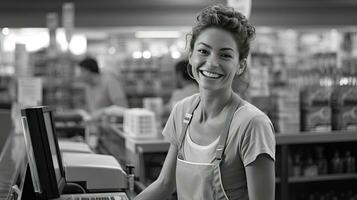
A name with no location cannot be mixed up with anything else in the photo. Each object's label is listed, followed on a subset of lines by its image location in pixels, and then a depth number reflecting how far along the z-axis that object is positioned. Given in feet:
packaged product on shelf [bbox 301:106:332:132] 16.08
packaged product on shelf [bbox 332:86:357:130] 16.26
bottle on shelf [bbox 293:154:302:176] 16.38
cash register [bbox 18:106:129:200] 6.17
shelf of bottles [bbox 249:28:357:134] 16.14
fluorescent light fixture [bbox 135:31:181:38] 48.37
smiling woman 5.92
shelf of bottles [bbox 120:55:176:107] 37.91
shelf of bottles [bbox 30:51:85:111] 34.76
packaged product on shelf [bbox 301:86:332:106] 16.11
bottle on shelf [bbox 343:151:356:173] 16.69
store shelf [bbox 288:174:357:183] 16.38
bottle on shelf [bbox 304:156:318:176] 16.47
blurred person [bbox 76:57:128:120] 23.67
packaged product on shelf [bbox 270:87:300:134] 16.11
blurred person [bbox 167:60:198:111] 18.15
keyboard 7.36
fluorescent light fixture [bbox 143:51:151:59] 38.69
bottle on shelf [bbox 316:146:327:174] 16.58
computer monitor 6.15
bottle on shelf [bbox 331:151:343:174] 16.65
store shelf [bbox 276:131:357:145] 15.42
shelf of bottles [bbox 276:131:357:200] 15.72
